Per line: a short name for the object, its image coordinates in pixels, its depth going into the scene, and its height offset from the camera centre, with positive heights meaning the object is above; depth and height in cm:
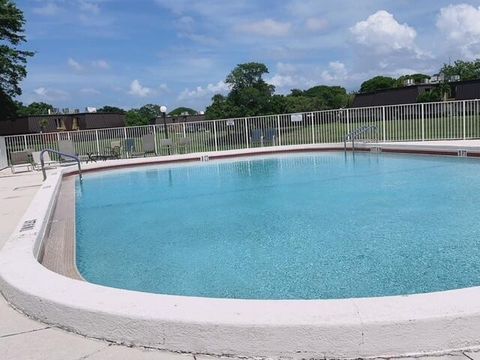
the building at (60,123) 5916 +208
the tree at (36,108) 8662 +622
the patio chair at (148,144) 2122 -59
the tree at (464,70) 6538 +522
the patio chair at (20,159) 1788 -71
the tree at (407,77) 9272 +699
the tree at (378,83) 9702 +645
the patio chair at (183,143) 2234 -71
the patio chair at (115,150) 2095 -74
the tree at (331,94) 8342 +431
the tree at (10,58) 2892 +545
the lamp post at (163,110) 2289 +99
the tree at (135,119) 8799 +240
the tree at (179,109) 13795 +573
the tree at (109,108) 9788 +559
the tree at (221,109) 4025 +143
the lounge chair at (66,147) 1956 -42
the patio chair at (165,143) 2112 -63
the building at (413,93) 5181 +218
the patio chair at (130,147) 2156 -68
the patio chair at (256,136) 2209 -66
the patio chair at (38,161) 1797 -89
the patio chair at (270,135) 2219 -67
